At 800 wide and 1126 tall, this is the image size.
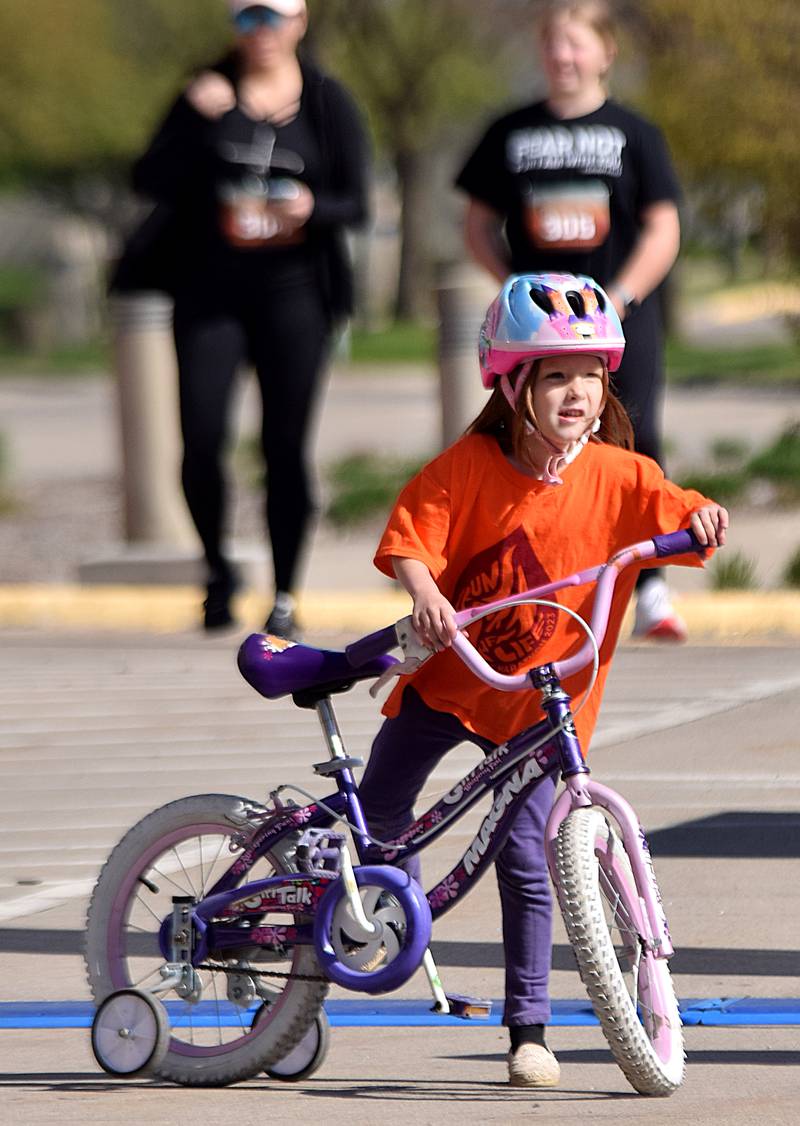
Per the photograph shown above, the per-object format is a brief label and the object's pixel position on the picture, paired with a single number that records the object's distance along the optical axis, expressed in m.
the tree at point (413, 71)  91.31
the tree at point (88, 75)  98.06
